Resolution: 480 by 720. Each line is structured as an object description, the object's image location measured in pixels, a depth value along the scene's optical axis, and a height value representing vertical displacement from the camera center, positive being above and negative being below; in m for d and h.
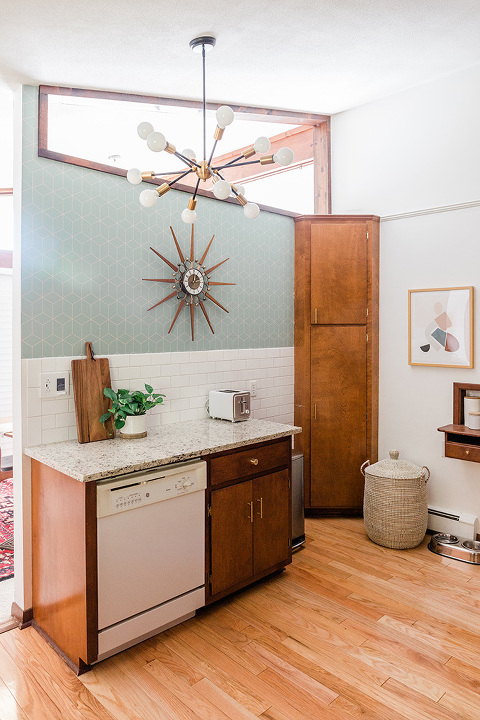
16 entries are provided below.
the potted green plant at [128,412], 2.65 -0.33
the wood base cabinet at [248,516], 2.59 -0.92
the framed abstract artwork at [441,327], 3.40 +0.16
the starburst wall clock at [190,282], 3.13 +0.43
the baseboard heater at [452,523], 3.40 -1.22
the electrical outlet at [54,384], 2.55 -0.18
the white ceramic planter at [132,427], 2.70 -0.42
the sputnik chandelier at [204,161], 2.07 +0.86
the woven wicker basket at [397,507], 3.31 -1.06
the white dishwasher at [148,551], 2.15 -0.93
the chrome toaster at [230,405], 3.15 -0.35
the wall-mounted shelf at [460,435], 3.20 -0.56
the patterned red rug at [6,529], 3.11 -1.32
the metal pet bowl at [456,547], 3.18 -1.30
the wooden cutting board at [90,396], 2.62 -0.25
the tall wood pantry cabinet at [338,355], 3.82 -0.04
